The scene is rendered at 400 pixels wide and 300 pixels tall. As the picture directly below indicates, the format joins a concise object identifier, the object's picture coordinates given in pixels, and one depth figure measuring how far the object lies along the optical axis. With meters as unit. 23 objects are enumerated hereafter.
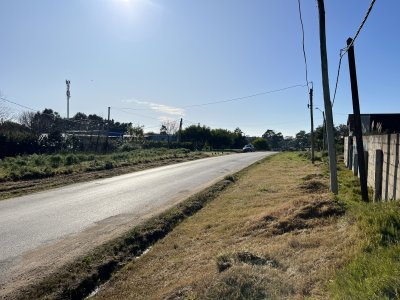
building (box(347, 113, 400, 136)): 30.25
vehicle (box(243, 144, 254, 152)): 75.78
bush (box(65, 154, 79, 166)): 26.97
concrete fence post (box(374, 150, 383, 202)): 10.21
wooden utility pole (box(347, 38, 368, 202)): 9.91
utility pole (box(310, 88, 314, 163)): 35.30
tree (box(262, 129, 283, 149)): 144.62
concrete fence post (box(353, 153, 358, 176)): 17.00
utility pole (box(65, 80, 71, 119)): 69.62
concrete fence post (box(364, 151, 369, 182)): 13.75
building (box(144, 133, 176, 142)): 99.20
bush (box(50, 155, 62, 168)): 24.97
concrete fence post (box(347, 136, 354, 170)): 21.20
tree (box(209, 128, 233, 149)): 90.31
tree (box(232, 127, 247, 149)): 103.19
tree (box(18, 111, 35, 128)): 66.78
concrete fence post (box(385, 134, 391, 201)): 9.30
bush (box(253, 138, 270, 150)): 107.31
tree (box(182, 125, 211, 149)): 87.06
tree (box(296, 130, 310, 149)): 119.96
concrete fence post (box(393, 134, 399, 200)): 8.42
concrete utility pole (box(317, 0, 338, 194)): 11.23
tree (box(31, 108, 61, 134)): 56.50
